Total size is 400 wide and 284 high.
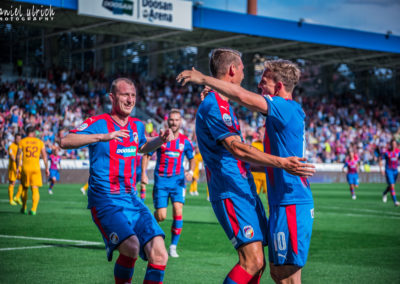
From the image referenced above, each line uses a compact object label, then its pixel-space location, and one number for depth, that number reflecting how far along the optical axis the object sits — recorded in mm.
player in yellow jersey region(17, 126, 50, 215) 15109
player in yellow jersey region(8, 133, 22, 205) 18422
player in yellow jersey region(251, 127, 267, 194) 15156
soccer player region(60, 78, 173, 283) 5438
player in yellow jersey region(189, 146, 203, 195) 25234
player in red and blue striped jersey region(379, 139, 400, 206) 20956
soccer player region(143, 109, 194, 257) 9562
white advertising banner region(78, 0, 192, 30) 29703
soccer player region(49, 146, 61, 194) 24745
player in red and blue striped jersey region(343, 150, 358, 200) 23266
